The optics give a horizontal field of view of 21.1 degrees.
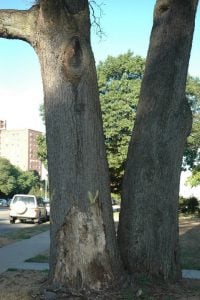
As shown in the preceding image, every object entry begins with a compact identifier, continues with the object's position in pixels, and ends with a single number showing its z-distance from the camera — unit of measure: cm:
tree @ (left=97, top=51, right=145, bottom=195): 3775
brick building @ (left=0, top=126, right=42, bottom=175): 15375
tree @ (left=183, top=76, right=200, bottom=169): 3775
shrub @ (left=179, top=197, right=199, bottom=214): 4297
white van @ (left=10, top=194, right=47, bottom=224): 2989
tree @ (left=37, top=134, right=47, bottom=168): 4153
